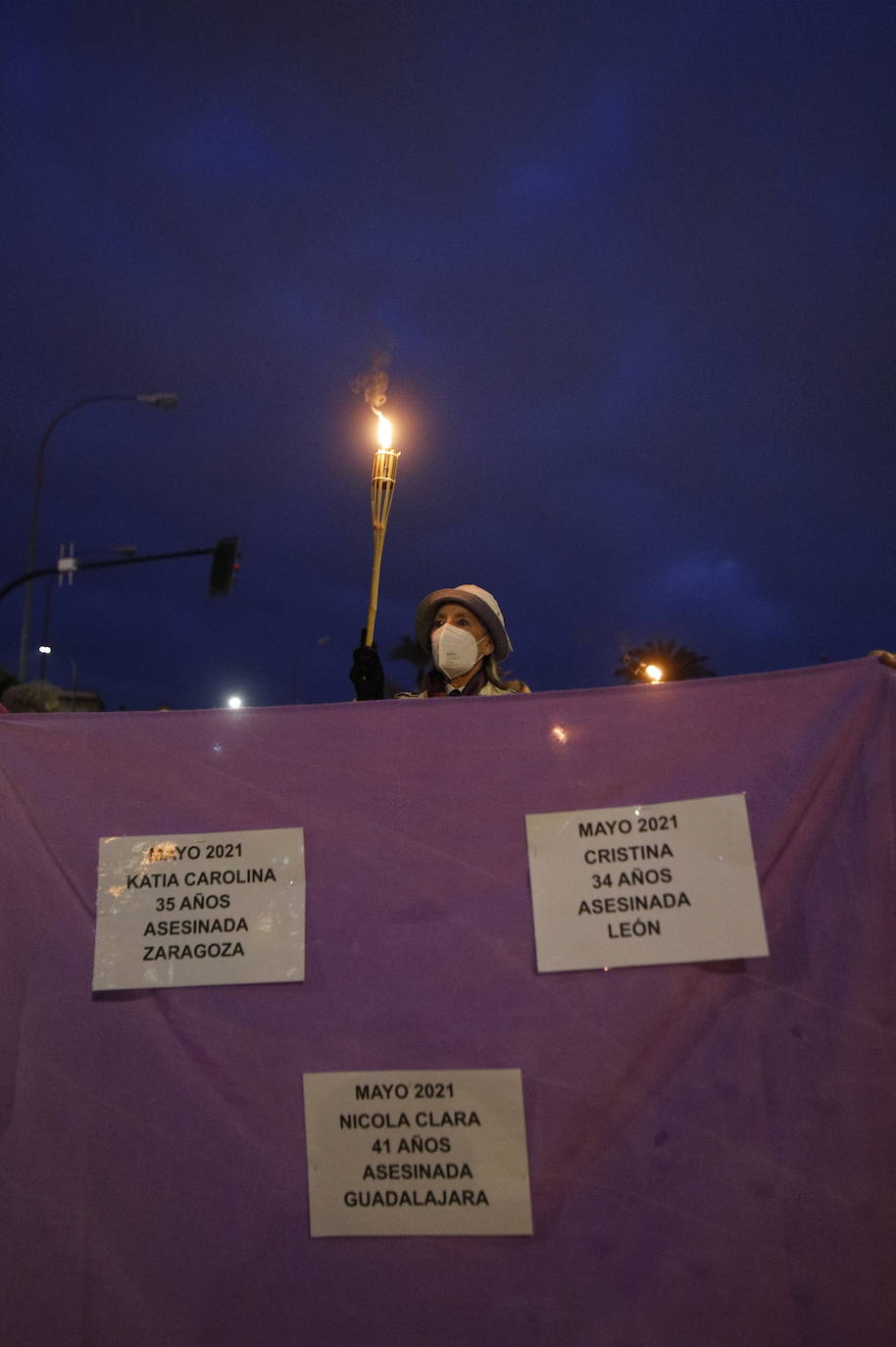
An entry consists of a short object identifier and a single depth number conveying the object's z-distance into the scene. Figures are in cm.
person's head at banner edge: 357
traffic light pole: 1612
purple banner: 190
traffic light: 1878
